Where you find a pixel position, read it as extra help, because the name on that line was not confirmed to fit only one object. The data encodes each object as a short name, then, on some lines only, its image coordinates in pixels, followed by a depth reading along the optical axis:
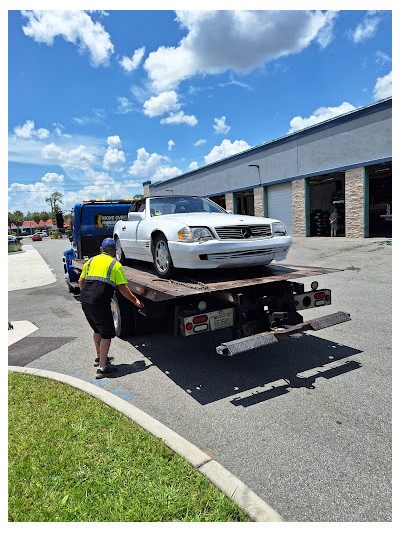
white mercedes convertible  4.69
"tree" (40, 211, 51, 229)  131.75
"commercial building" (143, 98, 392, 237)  18.17
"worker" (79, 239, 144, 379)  4.80
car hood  4.84
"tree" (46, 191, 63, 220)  124.29
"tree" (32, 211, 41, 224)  130.50
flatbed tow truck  4.27
